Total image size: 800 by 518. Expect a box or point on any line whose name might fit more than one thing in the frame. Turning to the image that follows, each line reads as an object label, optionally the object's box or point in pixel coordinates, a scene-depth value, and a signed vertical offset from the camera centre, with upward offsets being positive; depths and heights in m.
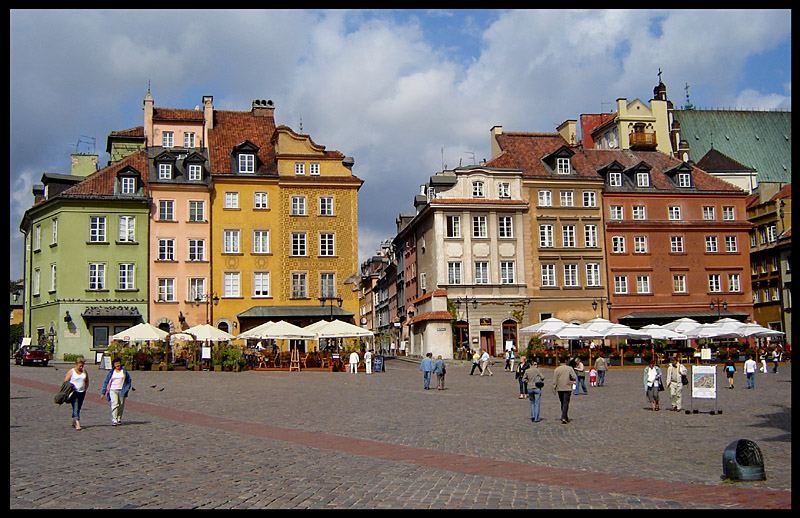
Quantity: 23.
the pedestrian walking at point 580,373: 30.36 -1.25
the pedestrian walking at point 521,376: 28.69 -1.33
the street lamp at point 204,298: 54.78 +2.90
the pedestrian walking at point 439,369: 31.91 -1.08
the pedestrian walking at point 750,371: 31.25 -1.33
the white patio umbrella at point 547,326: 46.16 +0.62
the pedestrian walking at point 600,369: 34.62 -1.27
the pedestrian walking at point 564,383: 20.78 -1.09
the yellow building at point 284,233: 55.62 +7.01
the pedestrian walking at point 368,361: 42.66 -0.96
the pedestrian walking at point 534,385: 20.94 -1.14
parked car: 45.62 -0.40
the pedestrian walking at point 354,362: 43.12 -0.99
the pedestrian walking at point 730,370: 32.41 -1.32
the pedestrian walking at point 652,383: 23.52 -1.27
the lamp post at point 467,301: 58.22 +2.53
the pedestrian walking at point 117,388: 19.78 -0.94
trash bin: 12.02 -1.76
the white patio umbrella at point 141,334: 42.25 +0.59
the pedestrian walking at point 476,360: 42.22 -1.01
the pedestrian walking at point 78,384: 19.19 -0.82
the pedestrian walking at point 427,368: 32.22 -1.02
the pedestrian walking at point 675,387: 24.16 -1.42
